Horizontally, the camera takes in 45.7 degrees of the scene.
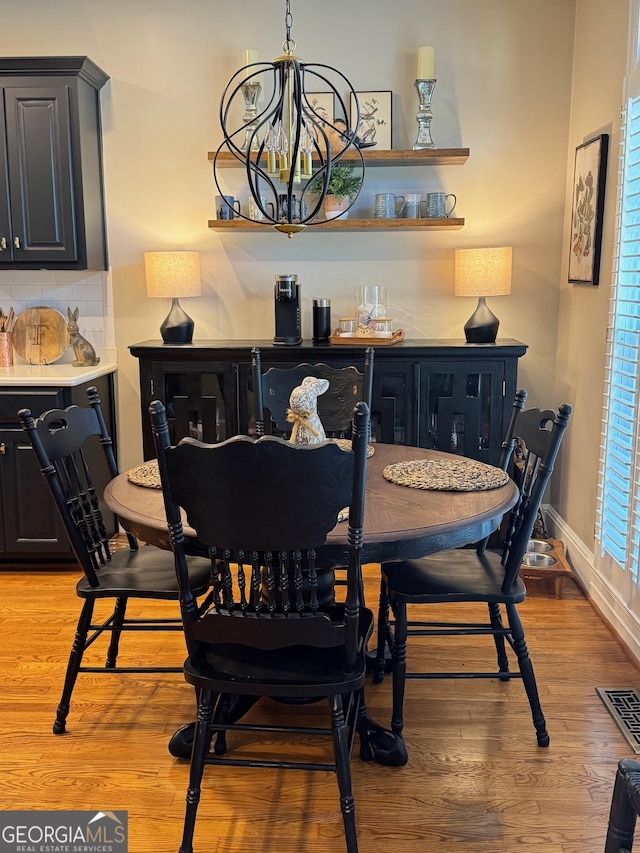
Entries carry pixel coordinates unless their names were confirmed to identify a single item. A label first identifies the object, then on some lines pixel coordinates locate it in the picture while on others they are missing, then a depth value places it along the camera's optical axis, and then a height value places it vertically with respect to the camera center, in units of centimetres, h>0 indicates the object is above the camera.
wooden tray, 377 -25
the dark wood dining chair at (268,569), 163 -65
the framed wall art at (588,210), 335 +37
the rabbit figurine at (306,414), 213 -35
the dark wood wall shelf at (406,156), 377 +66
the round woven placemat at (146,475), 232 -58
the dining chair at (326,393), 299 -39
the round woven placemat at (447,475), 227 -57
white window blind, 286 -33
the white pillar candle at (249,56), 382 +116
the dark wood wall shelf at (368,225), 384 +33
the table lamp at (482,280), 376 +5
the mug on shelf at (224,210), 394 +41
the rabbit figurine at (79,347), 404 -30
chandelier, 187 +38
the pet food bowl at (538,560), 357 -127
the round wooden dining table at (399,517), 189 -60
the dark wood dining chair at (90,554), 231 -87
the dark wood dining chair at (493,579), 228 -90
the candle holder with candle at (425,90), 378 +98
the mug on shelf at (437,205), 388 +43
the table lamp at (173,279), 387 +5
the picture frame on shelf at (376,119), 391 +87
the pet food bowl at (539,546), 372 -125
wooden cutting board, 419 -24
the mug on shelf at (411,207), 389 +42
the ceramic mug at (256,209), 393 +41
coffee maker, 381 -10
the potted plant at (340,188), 374 +50
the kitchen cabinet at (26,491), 360 -97
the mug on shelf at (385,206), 390 +43
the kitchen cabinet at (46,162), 367 +62
